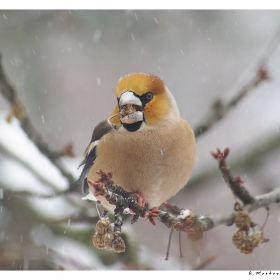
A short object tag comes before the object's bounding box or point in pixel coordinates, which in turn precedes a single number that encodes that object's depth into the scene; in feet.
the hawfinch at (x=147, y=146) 12.34
